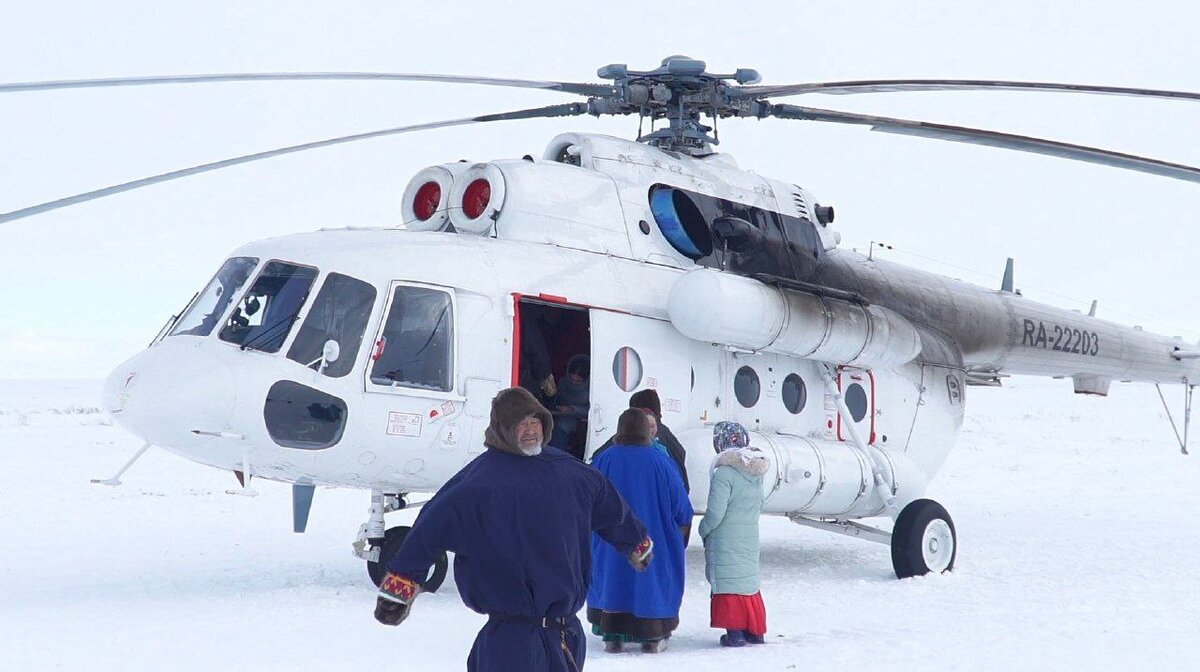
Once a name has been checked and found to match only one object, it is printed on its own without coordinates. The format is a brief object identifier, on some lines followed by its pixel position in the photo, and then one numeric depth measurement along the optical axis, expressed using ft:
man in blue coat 28.25
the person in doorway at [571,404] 65.21
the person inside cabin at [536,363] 64.54
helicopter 55.01
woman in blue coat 48.24
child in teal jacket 50.08
